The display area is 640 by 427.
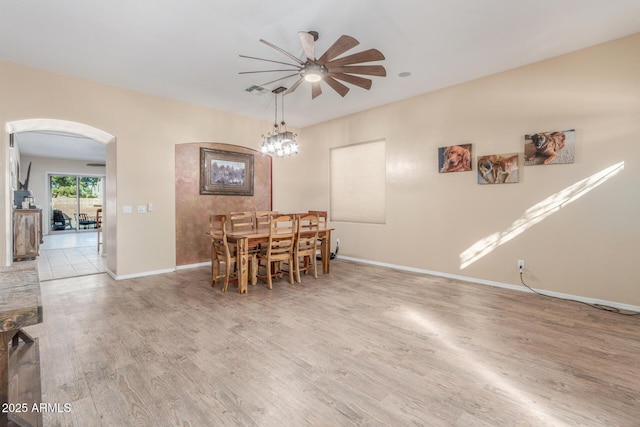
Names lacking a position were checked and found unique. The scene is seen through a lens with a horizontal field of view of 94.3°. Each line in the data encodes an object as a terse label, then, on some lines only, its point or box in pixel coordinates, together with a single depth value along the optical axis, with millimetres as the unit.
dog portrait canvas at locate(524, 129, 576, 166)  3750
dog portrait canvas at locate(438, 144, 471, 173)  4621
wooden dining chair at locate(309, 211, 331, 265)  5105
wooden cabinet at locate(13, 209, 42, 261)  5996
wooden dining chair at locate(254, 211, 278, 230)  5386
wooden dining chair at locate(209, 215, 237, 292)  4082
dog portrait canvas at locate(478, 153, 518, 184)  4184
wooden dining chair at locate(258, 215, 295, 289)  4223
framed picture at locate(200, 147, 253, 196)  5824
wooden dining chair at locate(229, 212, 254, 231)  5008
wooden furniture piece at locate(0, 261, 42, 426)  1187
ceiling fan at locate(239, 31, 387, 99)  2682
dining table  4031
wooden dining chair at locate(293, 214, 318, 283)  4586
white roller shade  5891
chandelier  4414
